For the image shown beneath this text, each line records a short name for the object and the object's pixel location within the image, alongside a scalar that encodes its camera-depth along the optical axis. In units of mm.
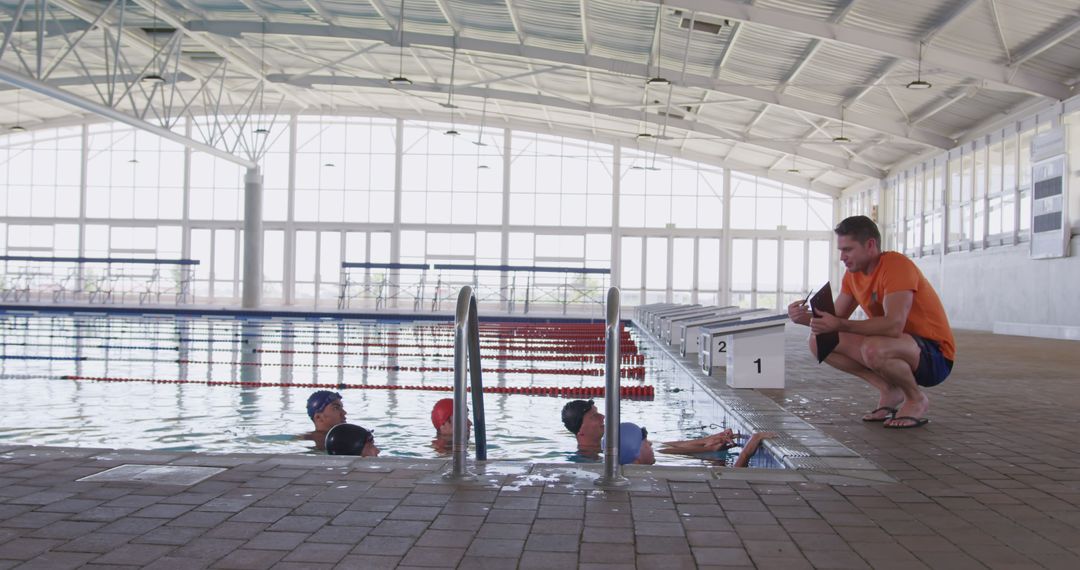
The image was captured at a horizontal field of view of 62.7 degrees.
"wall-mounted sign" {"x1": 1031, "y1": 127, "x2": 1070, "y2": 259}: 13859
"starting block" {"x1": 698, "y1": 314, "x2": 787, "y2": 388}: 6059
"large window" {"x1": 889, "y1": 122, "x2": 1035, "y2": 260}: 15789
